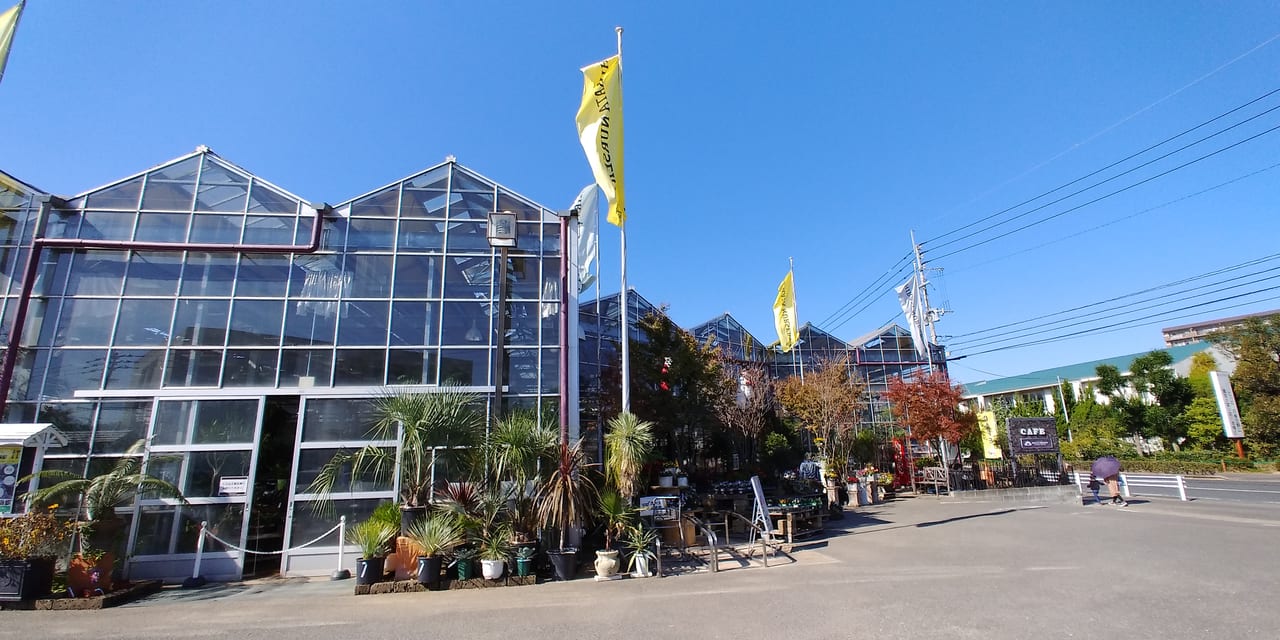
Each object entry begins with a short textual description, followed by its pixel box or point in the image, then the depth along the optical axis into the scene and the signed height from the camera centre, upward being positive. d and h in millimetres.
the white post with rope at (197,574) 9500 -2053
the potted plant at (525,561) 8867 -1789
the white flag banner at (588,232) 12812 +5134
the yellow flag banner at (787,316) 21734 +5096
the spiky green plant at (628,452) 9625 -86
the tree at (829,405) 21016 +1494
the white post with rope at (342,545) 9672 -1622
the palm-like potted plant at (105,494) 8617 -556
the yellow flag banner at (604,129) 11406 +6684
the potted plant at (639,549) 9125 -1721
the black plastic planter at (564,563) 8953 -1852
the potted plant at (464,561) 8797 -1751
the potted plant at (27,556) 7828 -1356
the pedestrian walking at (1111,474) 16828 -1196
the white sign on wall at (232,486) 10125 -531
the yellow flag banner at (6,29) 9781 +7707
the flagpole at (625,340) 10749 +2166
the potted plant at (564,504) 8938 -903
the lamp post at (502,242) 10719 +4133
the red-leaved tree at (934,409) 20812 +1177
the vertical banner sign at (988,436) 31716 +174
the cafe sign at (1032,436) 20141 +66
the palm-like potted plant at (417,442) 9258 +177
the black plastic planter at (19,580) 7812 -1666
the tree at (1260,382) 28906 +2698
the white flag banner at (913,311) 23672 +5697
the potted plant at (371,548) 8609 -1503
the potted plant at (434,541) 8578 -1411
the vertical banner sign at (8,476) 8984 -215
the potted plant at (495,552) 8734 -1629
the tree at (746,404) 19500 +1499
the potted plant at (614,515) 9430 -1166
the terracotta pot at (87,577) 8172 -1733
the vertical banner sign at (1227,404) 20344 +1085
